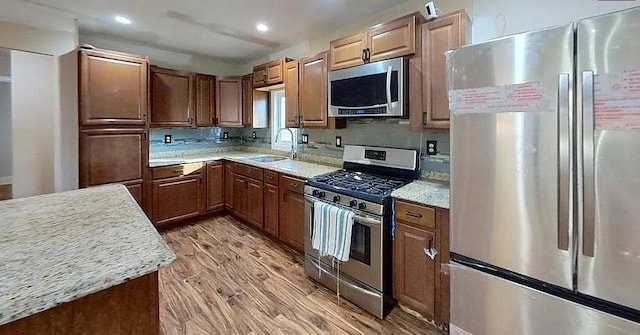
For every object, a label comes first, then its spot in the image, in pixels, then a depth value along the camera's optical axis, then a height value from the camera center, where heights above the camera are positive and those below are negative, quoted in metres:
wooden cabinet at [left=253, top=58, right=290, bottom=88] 3.58 +1.13
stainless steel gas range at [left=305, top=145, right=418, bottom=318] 2.05 -0.44
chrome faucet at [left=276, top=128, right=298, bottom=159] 3.92 +0.16
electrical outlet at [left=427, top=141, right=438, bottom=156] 2.42 +0.12
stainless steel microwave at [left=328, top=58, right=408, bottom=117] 2.26 +0.60
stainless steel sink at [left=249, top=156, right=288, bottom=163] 3.92 +0.05
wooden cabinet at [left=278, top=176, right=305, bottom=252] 2.88 -0.50
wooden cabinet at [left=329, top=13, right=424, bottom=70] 2.20 +0.96
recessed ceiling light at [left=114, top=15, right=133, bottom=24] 2.97 +1.46
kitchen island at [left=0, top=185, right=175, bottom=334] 0.75 -0.30
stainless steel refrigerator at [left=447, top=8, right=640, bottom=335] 1.08 -0.08
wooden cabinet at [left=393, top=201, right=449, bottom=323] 1.82 -0.63
